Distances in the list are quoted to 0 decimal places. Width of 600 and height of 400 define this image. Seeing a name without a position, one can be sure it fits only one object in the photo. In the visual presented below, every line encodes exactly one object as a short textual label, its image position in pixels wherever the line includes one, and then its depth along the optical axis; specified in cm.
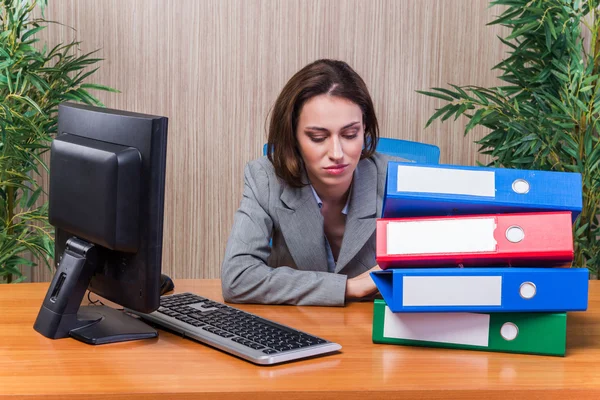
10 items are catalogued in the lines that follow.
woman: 314
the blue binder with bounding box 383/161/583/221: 257
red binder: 254
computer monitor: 260
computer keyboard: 255
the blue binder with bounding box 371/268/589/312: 255
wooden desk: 242
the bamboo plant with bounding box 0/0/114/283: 394
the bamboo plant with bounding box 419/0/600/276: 412
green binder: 259
